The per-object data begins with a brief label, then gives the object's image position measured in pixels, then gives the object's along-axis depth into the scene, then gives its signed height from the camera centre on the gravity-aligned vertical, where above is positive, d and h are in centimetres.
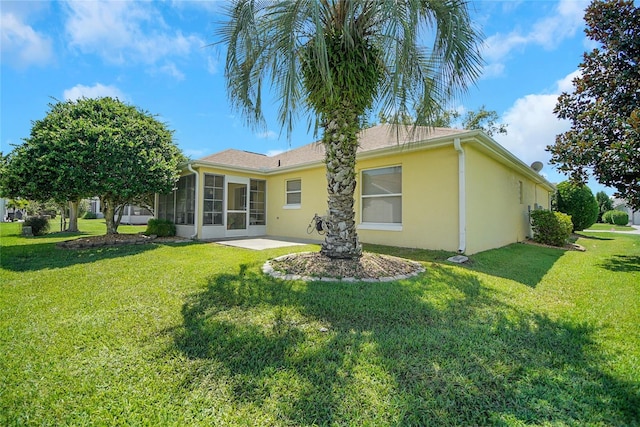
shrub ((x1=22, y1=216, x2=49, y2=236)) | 1356 -47
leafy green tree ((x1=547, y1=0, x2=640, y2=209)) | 829 +350
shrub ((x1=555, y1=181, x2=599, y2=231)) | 1784 +84
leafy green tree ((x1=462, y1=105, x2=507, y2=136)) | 2559 +862
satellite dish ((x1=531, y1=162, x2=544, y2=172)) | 1354 +246
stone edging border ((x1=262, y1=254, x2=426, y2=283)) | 545 -119
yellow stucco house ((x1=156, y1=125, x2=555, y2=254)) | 833 +87
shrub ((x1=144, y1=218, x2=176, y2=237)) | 1221 -53
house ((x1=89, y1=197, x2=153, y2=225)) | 2577 -3
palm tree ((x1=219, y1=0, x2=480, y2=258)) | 505 +304
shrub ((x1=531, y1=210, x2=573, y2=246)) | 1170 -39
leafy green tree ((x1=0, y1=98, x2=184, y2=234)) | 877 +185
